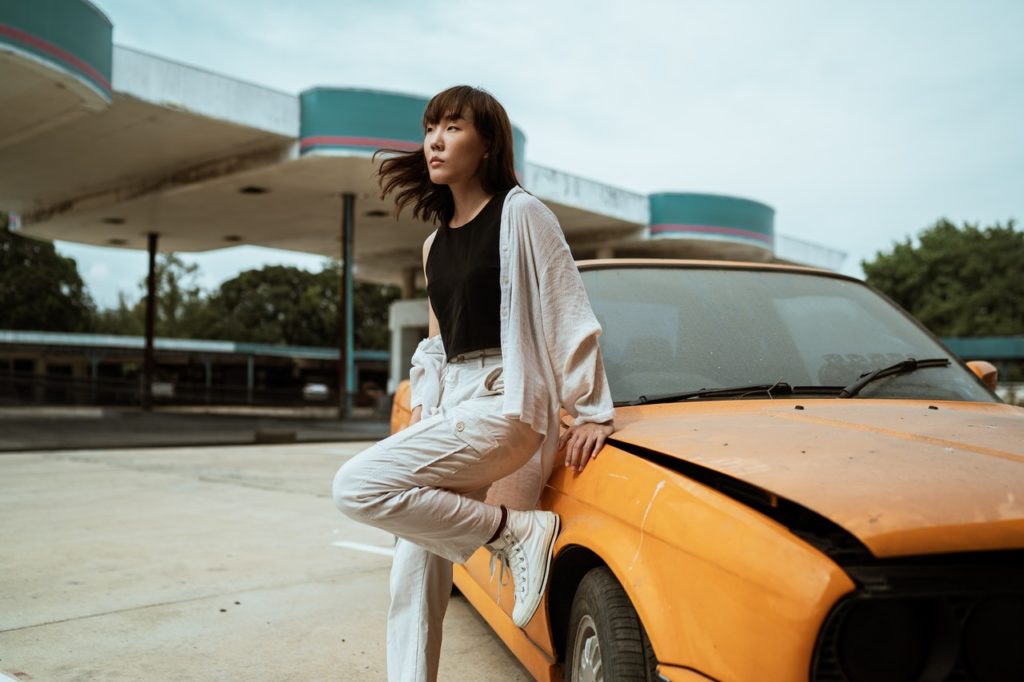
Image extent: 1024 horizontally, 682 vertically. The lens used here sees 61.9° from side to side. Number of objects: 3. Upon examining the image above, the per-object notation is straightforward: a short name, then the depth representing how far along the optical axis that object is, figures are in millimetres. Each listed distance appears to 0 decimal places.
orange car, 1440
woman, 2260
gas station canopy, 13812
